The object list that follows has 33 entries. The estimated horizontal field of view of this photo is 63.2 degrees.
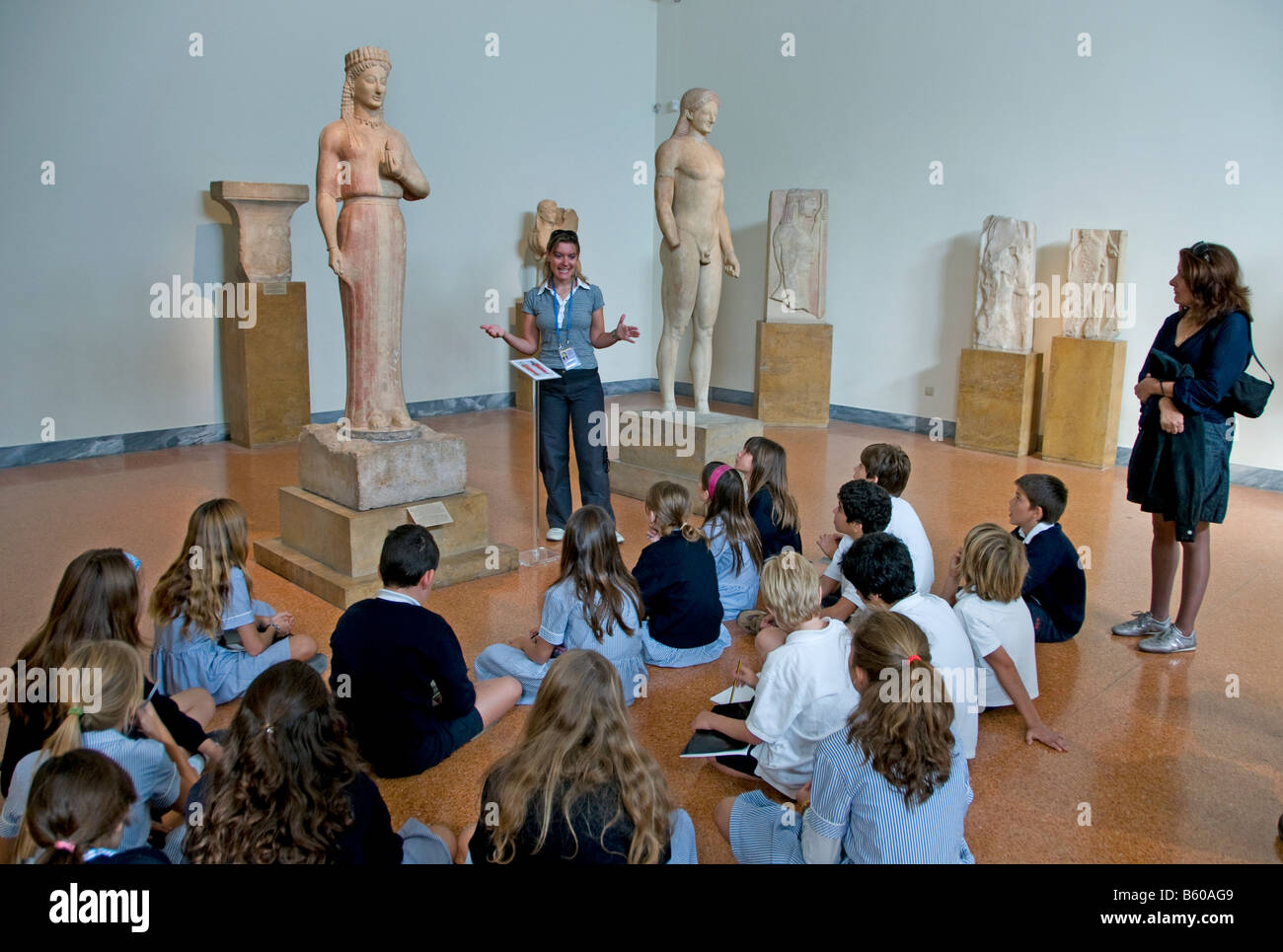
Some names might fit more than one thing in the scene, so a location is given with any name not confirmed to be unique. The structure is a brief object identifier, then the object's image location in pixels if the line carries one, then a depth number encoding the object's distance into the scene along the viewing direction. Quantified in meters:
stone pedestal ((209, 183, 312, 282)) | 8.25
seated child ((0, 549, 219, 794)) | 3.06
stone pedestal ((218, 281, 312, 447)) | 8.60
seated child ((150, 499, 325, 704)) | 3.90
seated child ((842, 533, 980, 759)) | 3.52
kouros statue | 7.22
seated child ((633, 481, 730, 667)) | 4.29
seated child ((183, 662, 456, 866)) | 2.31
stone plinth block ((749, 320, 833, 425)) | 10.02
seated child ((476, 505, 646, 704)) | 3.83
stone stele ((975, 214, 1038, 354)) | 8.74
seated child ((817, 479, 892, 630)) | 4.42
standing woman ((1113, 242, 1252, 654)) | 4.30
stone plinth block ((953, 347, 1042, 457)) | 8.74
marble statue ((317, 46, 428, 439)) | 5.10
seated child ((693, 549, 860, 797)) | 3.31
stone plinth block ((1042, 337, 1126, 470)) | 8.27
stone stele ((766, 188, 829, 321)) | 9.82
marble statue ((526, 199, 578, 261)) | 10.31
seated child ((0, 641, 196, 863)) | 2.63
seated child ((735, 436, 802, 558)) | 5.09
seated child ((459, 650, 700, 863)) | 2.29
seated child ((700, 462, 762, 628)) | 4.73
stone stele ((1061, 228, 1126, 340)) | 8.27
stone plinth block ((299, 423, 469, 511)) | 5.22
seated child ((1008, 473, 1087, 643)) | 4.49
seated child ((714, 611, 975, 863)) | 2.46
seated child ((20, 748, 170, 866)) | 2.10
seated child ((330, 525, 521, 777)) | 3.25
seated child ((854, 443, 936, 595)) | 4.66
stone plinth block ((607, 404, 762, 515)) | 7.18
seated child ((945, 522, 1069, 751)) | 3.86
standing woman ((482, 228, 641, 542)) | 5.82
